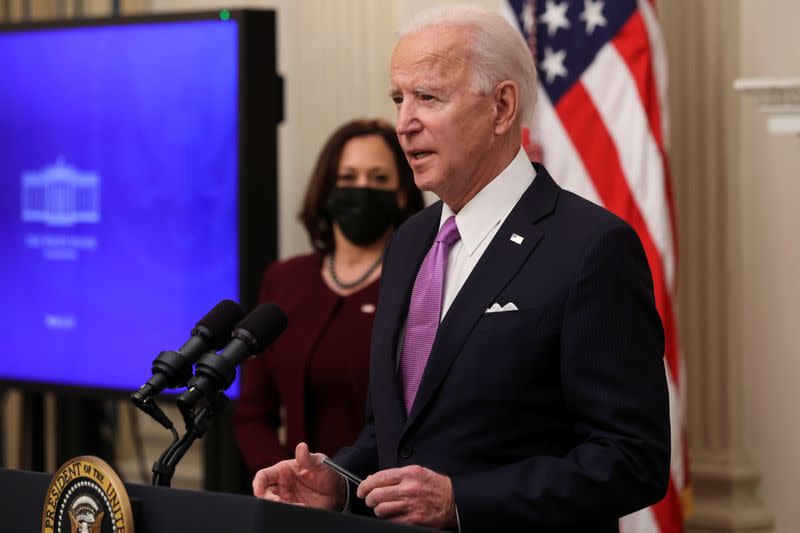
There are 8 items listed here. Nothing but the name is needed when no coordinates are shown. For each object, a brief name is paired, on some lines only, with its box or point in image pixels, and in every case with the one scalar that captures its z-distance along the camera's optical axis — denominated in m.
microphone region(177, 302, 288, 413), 5.07
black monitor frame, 6.53
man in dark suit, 5.16
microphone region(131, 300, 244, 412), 5.07
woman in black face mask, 6.23
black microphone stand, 5.08
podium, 4.98
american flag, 6.28
